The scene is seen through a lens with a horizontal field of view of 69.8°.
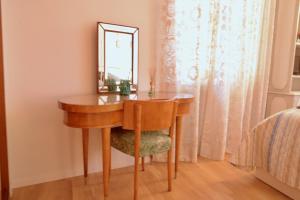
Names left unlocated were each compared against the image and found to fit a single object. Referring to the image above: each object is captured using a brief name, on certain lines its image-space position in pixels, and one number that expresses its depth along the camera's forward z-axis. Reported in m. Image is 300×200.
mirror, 1.98
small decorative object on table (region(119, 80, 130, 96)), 1.93
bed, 1.65
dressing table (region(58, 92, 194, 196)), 1.43
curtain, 2.24
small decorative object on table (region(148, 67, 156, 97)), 2.04
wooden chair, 1.53
